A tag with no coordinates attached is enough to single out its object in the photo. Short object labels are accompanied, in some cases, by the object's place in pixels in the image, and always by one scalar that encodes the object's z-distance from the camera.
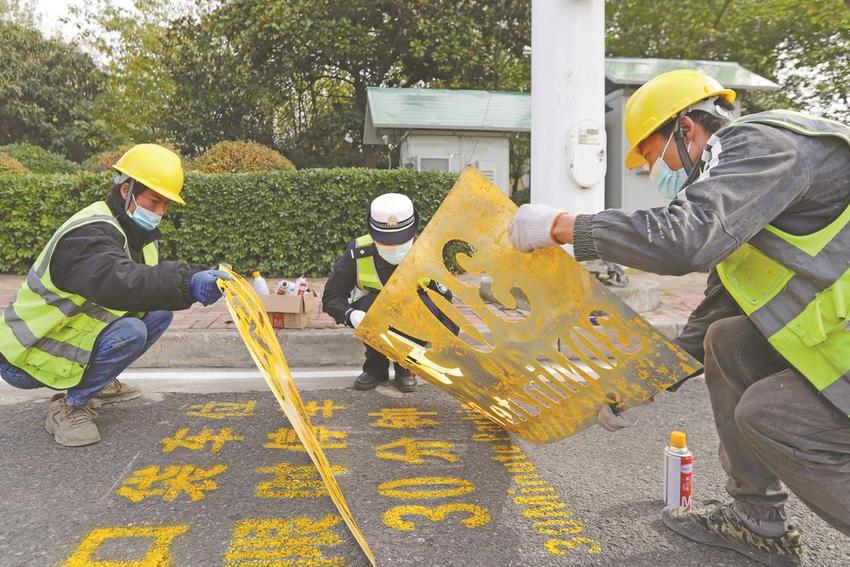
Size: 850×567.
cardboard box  4.43
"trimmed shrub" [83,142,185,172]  10.40
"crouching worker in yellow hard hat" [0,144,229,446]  2.66
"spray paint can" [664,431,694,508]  2.30
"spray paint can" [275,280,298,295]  4.55
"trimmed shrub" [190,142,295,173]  8.83
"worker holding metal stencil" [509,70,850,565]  1.61
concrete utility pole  4.96
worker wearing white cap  3.40
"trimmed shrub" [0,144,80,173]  12.55
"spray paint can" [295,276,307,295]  4.53
